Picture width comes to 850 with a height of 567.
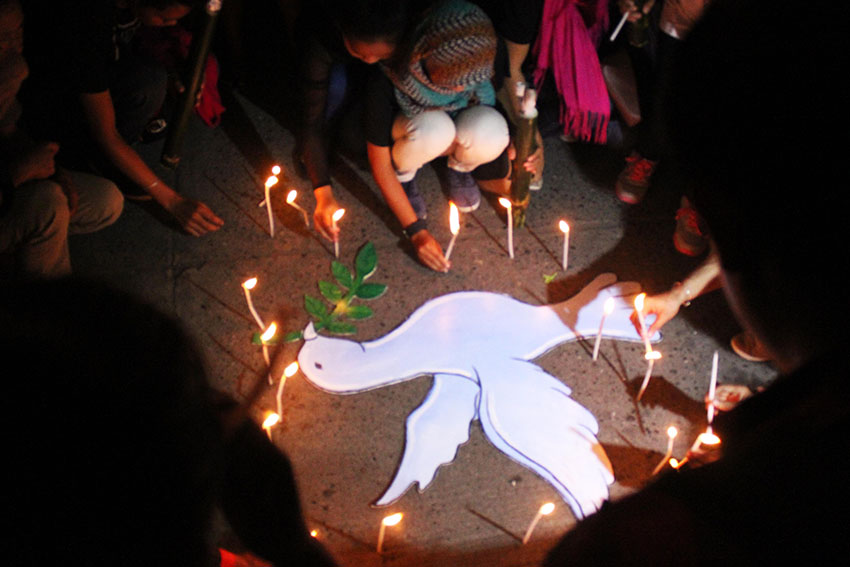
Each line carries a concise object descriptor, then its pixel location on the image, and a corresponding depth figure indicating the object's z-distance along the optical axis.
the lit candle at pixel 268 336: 2.59
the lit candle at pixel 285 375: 2.46
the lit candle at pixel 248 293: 2.71
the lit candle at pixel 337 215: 2.91
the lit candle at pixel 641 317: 2.69
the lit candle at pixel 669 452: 2.38
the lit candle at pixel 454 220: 2.77
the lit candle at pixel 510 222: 2.97
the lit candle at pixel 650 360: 2.55
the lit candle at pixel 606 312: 2.64
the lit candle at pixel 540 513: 2.16
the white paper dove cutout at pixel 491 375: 2.41
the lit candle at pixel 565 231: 2.90
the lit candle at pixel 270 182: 2.95
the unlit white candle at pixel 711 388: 2.50
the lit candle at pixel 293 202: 2.95
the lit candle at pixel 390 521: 2.15
